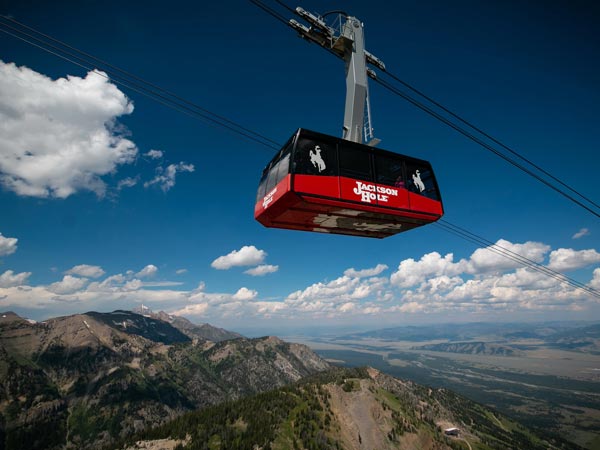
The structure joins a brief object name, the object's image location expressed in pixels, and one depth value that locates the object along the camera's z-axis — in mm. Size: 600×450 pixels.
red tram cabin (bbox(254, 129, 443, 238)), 13305
